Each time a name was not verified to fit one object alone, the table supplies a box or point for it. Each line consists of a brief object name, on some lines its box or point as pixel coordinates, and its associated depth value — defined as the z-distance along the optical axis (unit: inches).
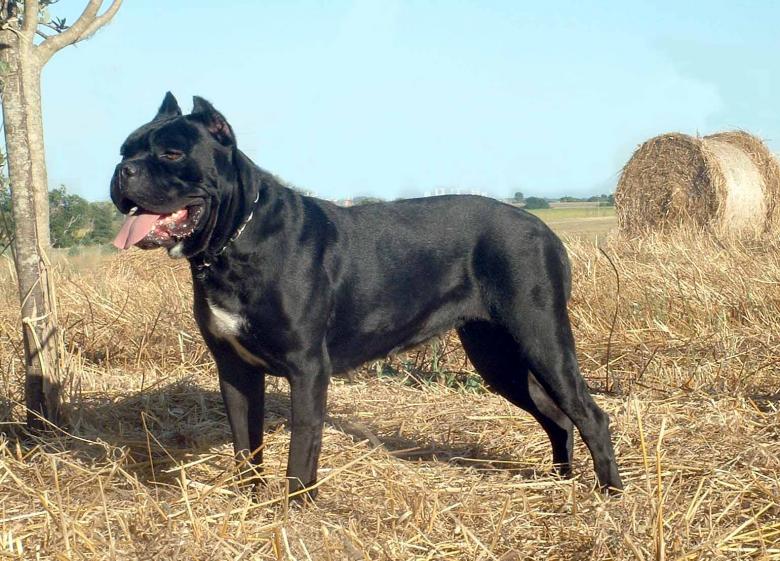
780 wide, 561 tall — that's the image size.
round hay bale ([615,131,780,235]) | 464.4
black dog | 135.0
